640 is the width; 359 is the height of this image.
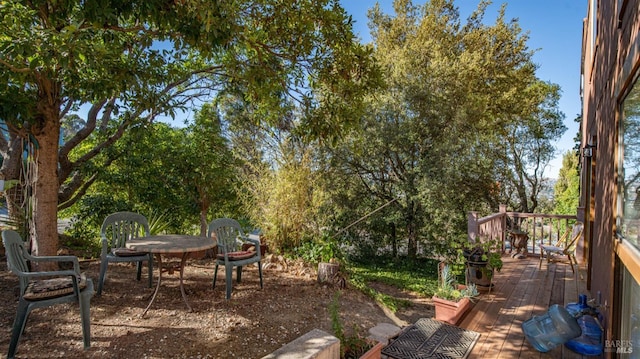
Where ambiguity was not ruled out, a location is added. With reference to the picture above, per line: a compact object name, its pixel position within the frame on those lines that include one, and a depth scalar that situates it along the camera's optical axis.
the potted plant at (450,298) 3.56
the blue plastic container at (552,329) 2.66
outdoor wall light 5.09
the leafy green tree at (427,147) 8.14
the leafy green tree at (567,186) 11.91
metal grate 2.92
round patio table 3.11
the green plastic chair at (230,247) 3.77
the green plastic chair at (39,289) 2.26
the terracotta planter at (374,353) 2.35
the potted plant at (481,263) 4.43
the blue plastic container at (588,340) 2.77
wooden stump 4.60
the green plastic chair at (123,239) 3.58
